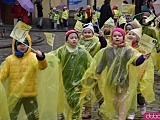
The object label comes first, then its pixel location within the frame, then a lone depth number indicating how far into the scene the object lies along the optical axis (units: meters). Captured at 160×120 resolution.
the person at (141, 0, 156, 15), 8.44
